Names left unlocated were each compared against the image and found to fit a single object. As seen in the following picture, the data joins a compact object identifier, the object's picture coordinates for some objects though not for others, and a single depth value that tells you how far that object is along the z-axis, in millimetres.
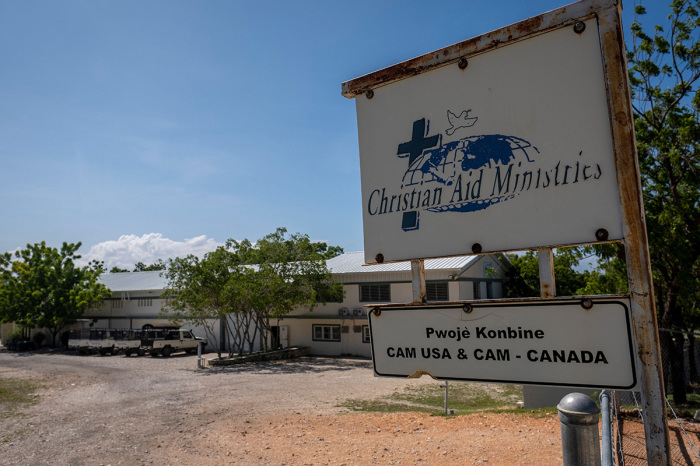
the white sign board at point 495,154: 2078
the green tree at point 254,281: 28453
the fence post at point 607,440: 2072
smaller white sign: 1986
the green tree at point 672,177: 12359
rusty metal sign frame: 1905
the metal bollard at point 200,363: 25750
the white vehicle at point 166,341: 31266
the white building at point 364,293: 28047
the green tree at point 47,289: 38156
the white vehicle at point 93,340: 32594
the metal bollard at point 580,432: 1869
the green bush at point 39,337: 41750
